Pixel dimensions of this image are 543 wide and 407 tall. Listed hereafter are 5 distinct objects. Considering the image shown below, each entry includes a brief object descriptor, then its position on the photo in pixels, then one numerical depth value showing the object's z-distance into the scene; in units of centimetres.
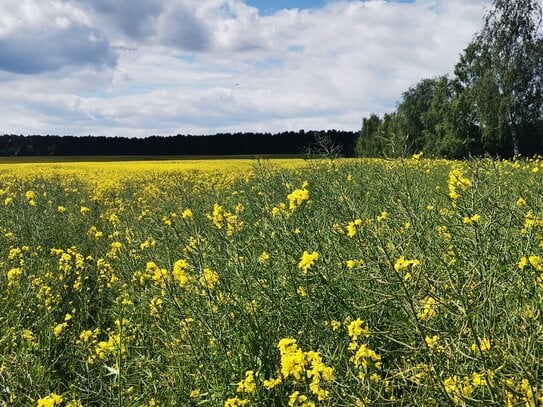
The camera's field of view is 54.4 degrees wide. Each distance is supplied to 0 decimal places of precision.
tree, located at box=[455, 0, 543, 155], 2738
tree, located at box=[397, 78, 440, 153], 4931
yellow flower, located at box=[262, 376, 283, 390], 227
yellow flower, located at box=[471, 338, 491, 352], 178
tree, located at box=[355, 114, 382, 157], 4866
